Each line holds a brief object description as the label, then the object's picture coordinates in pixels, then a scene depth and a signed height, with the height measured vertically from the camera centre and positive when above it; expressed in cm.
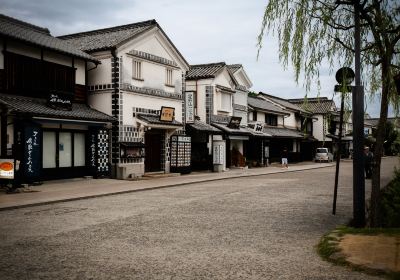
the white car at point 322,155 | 4739 -69
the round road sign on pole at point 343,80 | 813 +145
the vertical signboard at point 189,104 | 2716 +317
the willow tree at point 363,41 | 782 +227
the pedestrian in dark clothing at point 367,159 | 2084 -52
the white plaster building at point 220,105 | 3125 +371
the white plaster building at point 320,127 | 5284 +307
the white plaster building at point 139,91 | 2200 +353
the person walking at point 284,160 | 3470 -93
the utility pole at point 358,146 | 795 +7
